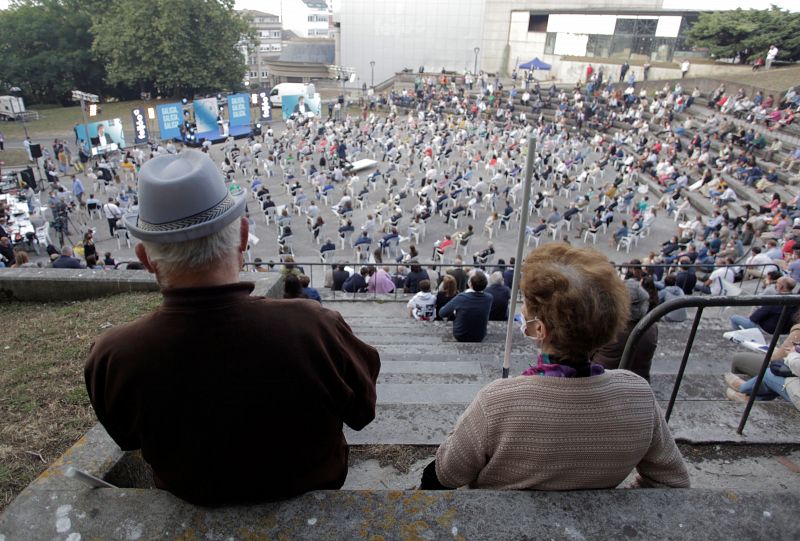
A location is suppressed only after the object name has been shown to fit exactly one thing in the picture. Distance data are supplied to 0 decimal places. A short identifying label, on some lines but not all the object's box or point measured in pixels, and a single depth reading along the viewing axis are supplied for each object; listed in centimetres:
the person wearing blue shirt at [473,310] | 599
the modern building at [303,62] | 6069
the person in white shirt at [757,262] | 967
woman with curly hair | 156
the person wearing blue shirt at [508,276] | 926
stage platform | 2978
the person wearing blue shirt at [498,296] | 743
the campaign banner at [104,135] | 2514
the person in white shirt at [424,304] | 768
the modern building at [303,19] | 10687
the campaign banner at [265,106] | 3412
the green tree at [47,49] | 4338
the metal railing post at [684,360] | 252
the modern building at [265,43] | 8044
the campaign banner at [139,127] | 2770
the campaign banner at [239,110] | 3123
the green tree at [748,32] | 2998
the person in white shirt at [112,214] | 1561
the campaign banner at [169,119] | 2745
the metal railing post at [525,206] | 279
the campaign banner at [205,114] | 2958
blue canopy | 3625
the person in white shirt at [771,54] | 2892
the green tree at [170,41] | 4031
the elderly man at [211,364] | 134
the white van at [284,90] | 3867
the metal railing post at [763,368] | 251
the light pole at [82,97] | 2302
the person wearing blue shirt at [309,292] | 644
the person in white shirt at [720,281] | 877
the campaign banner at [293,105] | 3466
